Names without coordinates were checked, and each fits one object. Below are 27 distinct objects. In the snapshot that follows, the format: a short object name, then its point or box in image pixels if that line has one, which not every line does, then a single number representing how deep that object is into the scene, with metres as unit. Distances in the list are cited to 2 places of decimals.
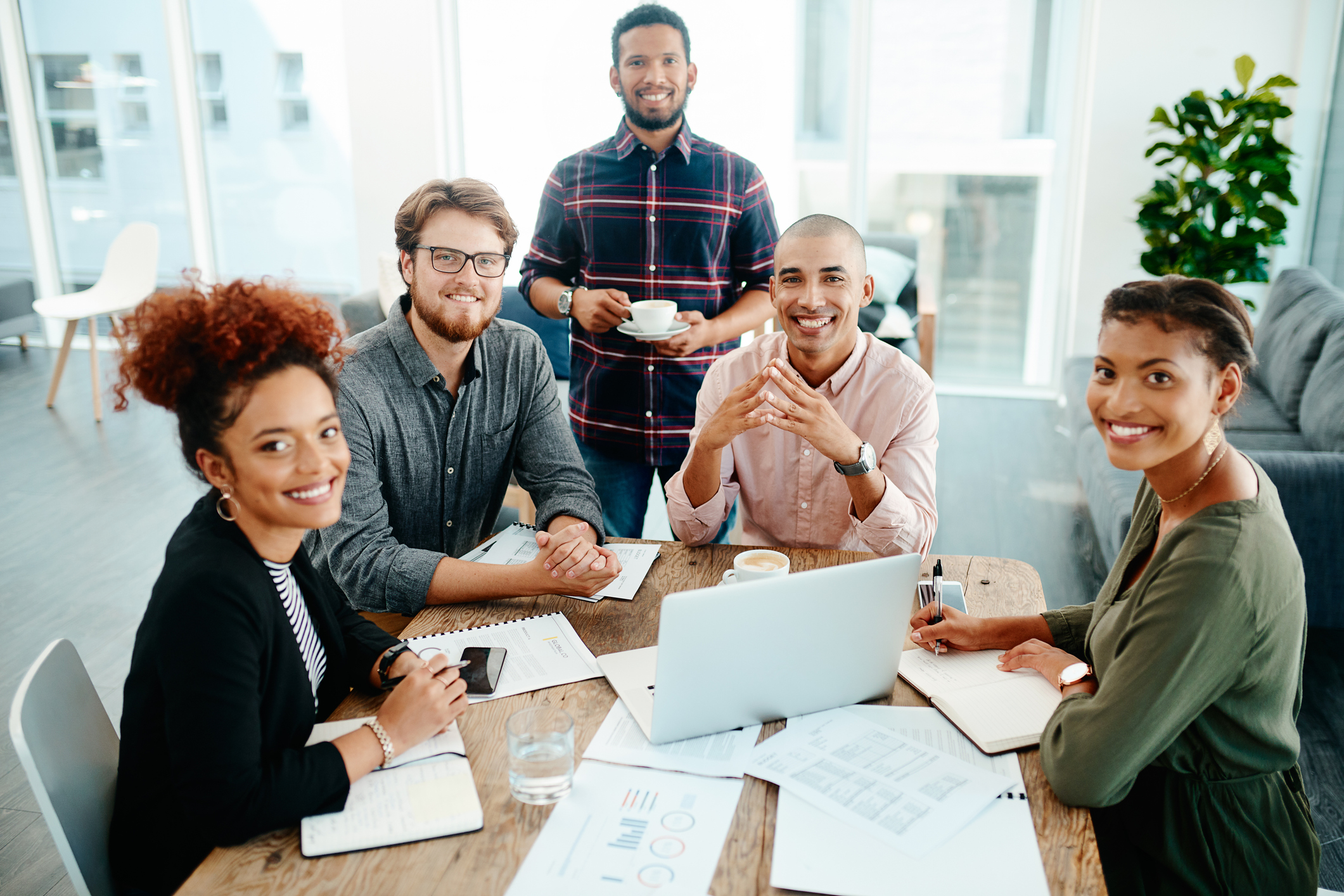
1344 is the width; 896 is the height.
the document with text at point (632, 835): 0.98
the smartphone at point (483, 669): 1.33
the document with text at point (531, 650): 1.36
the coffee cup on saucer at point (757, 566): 1.49
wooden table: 0.98
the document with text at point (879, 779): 1.06
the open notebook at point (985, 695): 1.22
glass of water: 1.10
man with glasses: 1.66
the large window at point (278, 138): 5.80
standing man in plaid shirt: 2.47
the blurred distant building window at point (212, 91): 5.99
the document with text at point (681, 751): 1.15
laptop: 1.10
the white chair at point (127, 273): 5.51
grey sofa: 2.69
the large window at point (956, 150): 5.12
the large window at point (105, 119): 6.02
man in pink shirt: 1.80
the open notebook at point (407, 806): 1.04
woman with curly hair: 1.06
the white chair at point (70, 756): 1.09
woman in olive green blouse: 1.10
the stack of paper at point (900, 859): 0.97
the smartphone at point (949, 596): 1.56
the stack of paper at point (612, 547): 1.66
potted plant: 4.14
